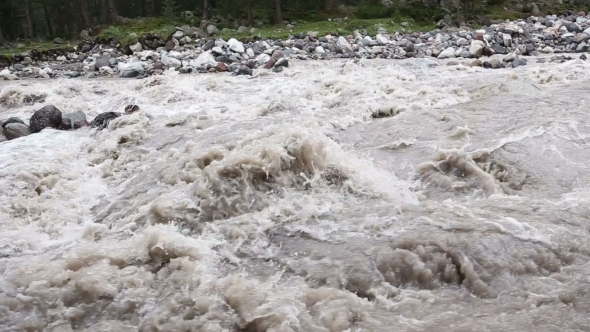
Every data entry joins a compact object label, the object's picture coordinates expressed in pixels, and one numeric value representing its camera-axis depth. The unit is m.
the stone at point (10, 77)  13.25
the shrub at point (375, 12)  25.25
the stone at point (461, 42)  15.25
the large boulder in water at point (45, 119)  8.35
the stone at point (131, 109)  9.04
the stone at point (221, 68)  13.02
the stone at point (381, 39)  16.70
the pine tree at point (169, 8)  26.58
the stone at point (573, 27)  17.80
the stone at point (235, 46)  15.11
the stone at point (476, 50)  13.62
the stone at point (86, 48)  18.03
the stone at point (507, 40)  15.38
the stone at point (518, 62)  11.86
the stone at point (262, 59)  13.66
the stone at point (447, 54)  13.86
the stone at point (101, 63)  14.18
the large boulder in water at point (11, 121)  8.43
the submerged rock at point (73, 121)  8.58
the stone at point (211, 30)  20.35
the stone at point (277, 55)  13.62
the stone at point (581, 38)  15.47
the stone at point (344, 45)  15.39
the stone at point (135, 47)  16.58
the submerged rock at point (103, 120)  8.39
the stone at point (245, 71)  12.29
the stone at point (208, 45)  15.83
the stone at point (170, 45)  16.70
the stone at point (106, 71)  13.53
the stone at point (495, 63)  11.78
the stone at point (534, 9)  26.97
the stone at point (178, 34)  17.71
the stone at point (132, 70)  12.90
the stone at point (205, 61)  13.36
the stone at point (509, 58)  12.27
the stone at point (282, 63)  12.90
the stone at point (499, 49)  14.25
